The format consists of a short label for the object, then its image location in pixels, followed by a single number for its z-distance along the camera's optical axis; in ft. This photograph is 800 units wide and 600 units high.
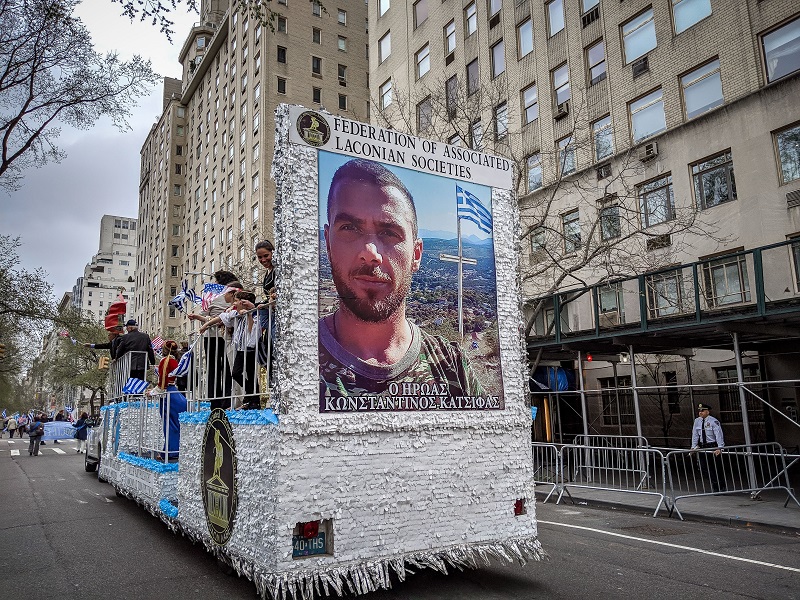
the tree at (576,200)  65.82
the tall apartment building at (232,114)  152.97
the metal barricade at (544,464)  47.82
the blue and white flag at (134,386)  30.76
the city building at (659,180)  51.67
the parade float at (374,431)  14.53
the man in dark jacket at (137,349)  33.06
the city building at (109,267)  440.86
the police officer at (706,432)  42.50
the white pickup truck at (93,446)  47.72
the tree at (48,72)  48.29
